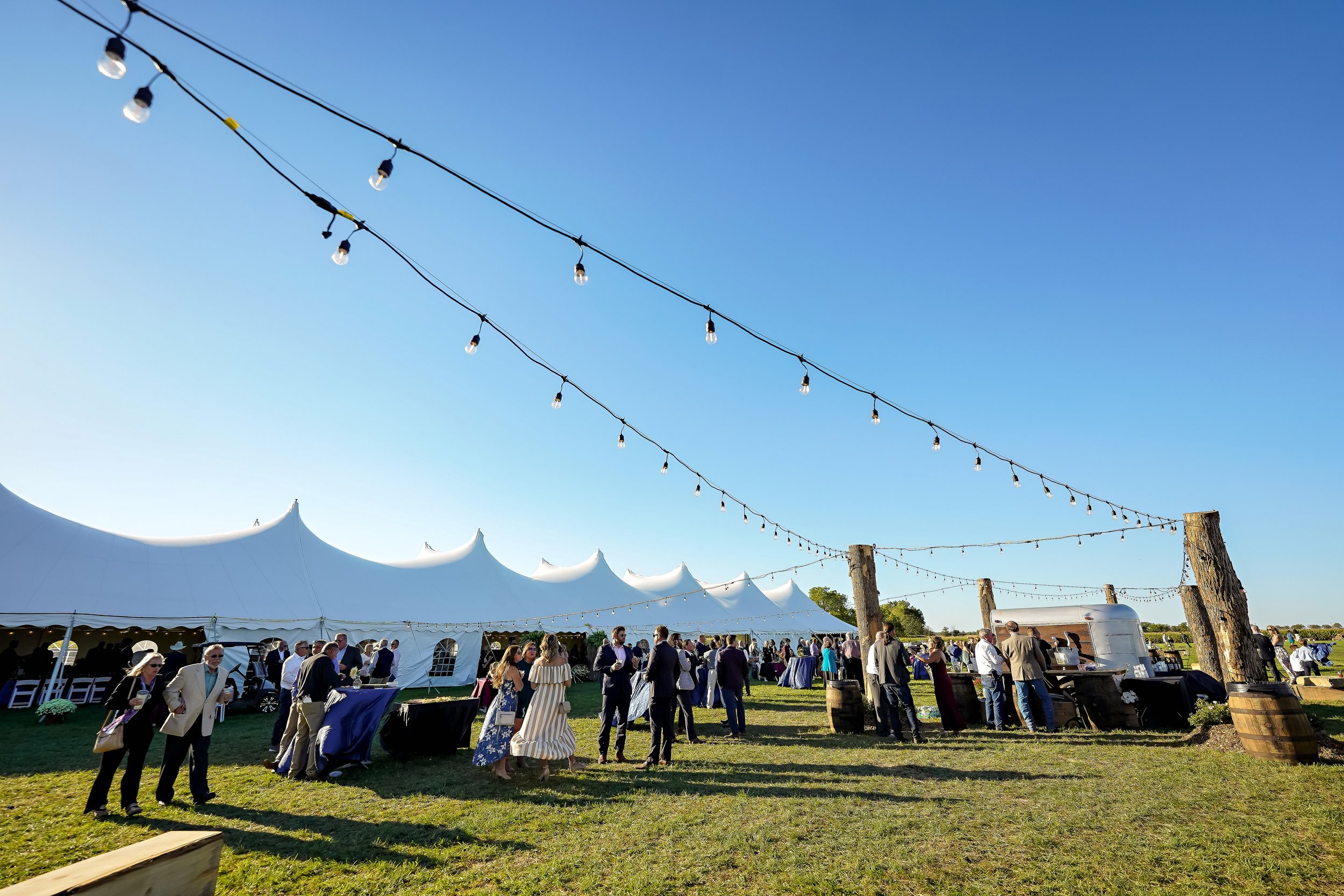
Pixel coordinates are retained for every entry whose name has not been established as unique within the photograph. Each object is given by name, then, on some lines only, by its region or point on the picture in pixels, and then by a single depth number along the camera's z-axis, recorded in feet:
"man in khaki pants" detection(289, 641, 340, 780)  19.63
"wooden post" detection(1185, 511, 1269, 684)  25.50
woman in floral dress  19.74
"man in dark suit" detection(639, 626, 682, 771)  20.97
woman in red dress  26.78
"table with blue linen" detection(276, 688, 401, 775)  19.76
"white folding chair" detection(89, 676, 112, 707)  40.19
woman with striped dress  18.85
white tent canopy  38.75
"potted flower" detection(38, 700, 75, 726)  31.27
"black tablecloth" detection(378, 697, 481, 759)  22.52
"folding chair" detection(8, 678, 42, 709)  38.29
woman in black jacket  15.46
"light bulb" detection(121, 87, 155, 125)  10.36
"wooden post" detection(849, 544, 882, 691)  30.07
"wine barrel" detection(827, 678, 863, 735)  26.71
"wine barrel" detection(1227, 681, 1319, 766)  18.12
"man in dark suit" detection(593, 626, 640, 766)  21.61
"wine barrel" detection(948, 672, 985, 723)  29.27
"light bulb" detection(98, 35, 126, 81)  9.61
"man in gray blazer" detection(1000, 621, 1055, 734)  26.09
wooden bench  5.51
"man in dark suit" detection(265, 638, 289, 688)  35.37
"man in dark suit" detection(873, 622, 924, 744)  24.34
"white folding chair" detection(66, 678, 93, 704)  40.06
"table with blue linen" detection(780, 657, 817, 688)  53.16
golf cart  38.70
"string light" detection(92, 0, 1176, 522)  10.09
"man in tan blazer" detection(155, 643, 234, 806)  16.21
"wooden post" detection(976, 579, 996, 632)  67.56
